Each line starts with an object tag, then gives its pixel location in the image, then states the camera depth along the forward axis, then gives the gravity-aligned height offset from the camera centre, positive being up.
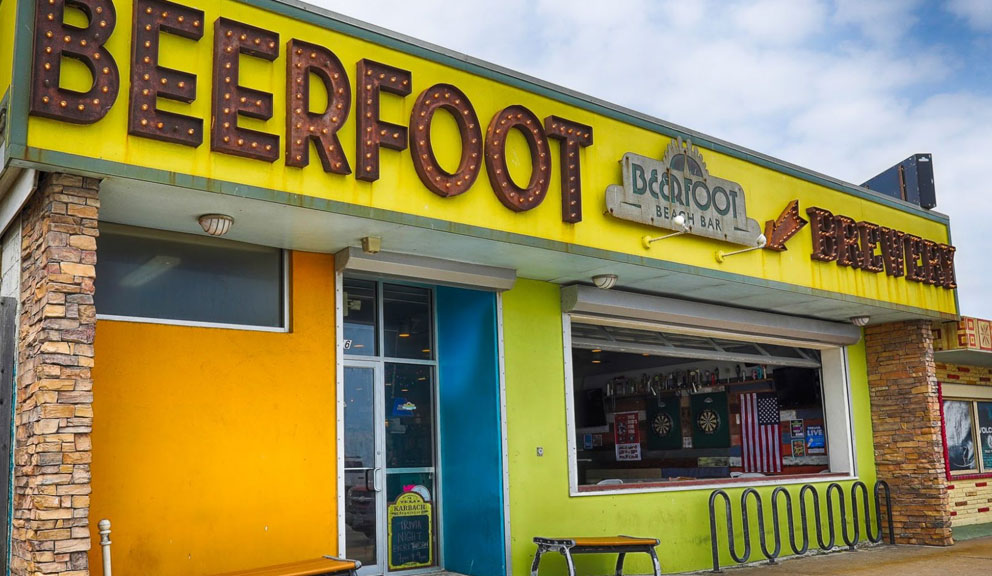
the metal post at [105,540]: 5.82 -0.60
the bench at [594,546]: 8.04 -1.03
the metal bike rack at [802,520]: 10.33 -1.16
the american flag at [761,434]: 13.91 -0.10
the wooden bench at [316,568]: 6.38 -0.91
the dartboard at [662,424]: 15.66 +0.11
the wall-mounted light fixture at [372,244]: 7.41 +1.60
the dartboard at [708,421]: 14.91 +0.13
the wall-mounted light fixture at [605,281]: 9.07 +1.52
